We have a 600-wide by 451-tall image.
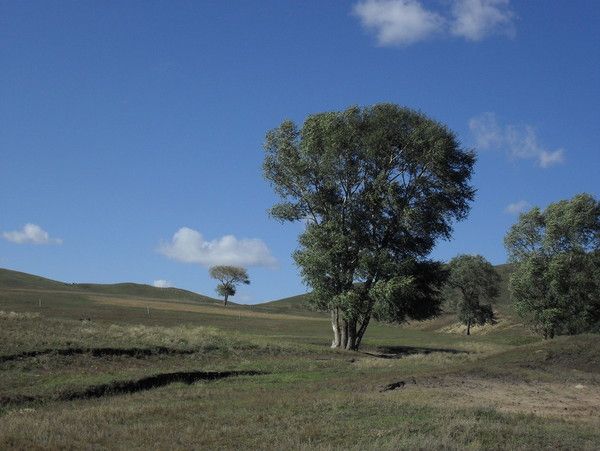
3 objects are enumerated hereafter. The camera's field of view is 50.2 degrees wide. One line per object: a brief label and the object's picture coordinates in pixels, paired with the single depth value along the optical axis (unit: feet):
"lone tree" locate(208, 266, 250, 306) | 561.84
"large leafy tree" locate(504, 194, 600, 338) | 179.52
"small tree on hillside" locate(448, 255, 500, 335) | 314.76
